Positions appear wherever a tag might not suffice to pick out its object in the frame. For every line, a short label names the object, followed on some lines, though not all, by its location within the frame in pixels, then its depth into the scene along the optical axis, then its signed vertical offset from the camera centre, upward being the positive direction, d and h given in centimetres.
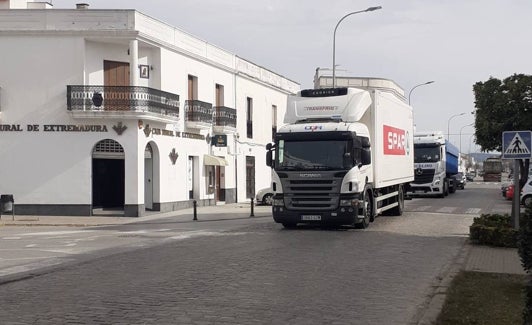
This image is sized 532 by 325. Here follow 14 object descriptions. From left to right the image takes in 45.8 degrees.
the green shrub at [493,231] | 1488 -127
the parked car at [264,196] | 3416 -77
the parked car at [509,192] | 3575 -80
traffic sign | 1513 +81
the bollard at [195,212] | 2559 -120
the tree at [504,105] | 2311 +271
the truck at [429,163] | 3825 +99
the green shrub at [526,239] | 752 -76
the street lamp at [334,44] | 3533 +780
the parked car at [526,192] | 3136 -70
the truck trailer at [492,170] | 8506 +116
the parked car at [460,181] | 5373 -18
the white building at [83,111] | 2800 +331
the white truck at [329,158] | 1772 +65
